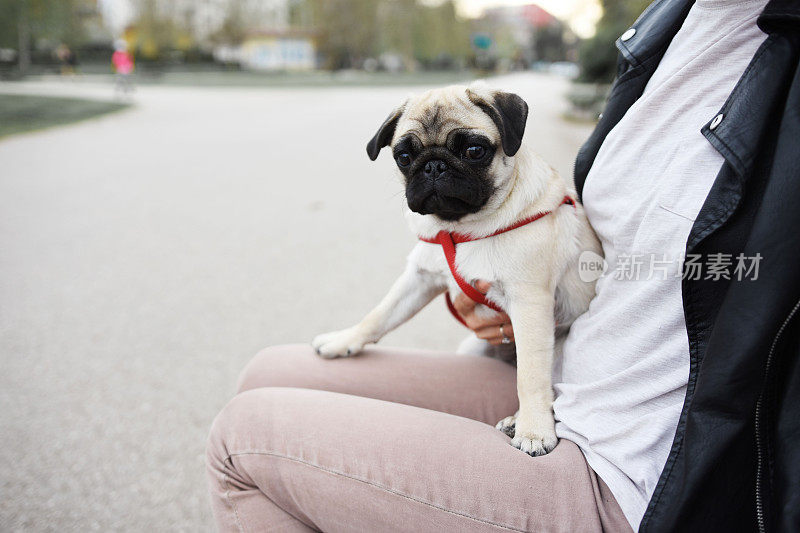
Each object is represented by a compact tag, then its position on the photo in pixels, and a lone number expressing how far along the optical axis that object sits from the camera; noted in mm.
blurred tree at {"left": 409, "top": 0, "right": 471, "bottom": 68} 53262
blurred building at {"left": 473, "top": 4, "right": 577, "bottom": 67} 80675
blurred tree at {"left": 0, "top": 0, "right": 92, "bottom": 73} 21438
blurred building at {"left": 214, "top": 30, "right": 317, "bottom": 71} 69750
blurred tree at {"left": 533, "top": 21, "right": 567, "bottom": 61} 93500
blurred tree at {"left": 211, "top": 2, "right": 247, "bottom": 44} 45406
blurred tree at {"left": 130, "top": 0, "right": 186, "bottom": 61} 39719
